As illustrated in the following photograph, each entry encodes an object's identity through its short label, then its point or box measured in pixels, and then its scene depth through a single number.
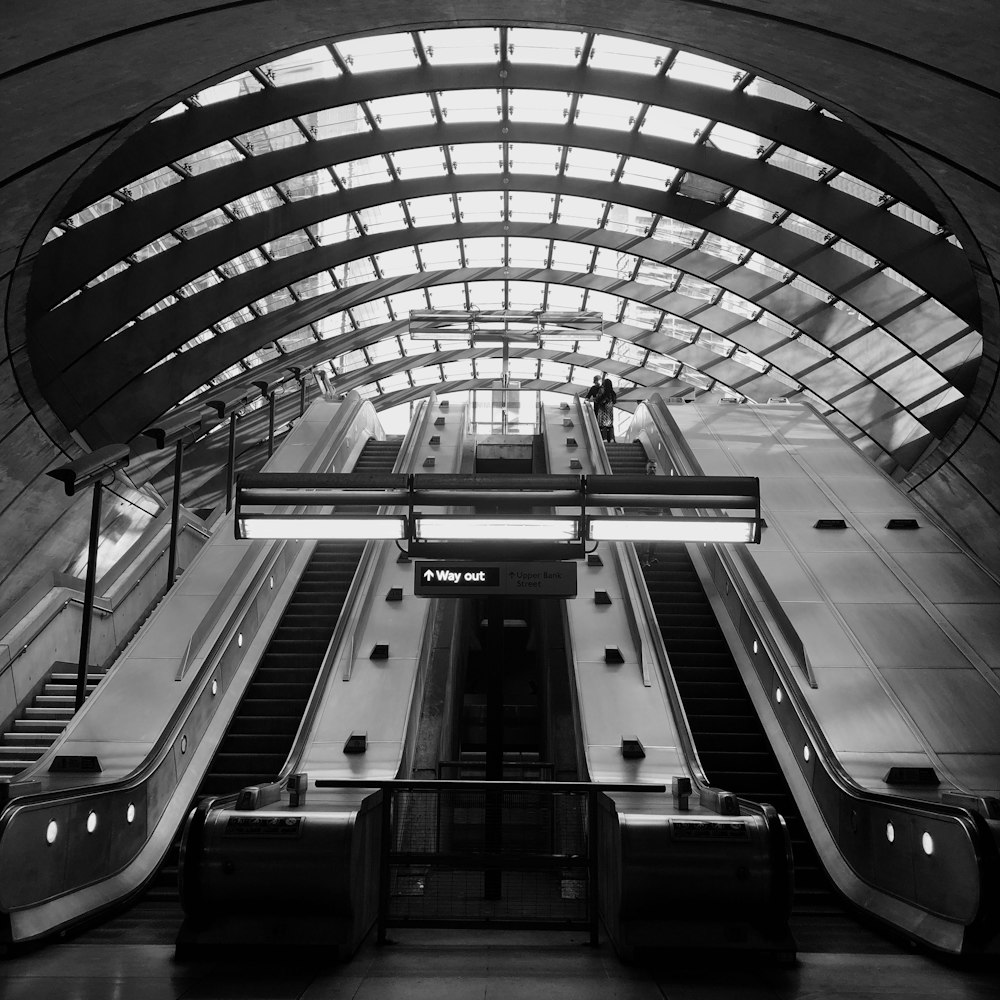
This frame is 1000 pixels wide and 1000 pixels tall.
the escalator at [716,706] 8.51
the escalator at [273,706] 7.32
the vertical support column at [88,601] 9.45
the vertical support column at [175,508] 13.43
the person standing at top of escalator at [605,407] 25.08
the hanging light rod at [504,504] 7.26
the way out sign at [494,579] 7.43
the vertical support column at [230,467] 16.02
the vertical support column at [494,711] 6.62
